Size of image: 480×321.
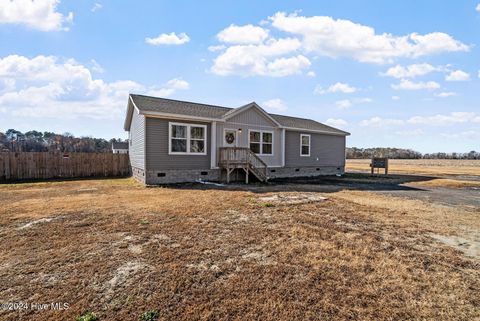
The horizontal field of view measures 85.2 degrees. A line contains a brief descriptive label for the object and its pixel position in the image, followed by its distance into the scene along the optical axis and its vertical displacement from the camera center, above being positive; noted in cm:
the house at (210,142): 1209 +86
